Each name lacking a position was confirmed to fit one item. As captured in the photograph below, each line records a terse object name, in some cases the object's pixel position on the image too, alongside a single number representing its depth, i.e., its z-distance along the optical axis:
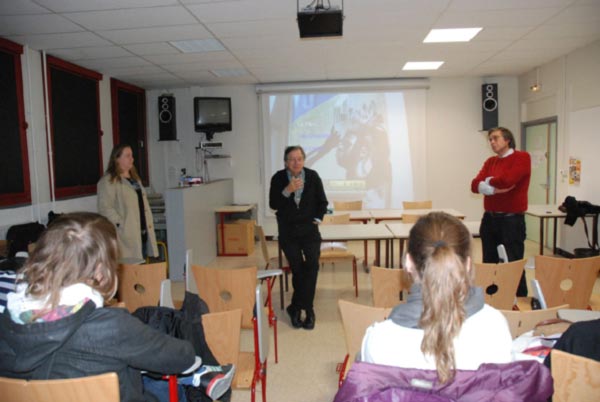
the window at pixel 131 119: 6.55
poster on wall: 5.60
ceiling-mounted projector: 3.51
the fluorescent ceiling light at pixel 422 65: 6.13
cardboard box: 6.70
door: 6.43
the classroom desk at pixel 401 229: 3.91
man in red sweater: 3.69
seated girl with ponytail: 1.21
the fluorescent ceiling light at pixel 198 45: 4.81
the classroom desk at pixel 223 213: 6.67
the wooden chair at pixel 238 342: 1.75
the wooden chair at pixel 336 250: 4.53
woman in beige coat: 3.89
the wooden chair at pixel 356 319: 1.86
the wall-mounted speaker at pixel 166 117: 7.45
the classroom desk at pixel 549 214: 4.89
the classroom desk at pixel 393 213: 5.30
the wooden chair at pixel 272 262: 4.18
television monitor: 7.20
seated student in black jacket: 1.24
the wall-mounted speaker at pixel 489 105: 7.23
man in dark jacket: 3.66
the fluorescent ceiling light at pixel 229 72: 6.33
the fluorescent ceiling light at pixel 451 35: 4.61
